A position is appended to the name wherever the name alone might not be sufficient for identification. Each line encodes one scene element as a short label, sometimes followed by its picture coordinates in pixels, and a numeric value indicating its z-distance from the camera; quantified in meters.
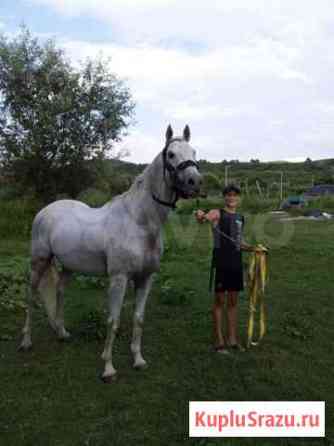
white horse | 3.88
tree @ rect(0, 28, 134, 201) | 18.42
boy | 4.75
